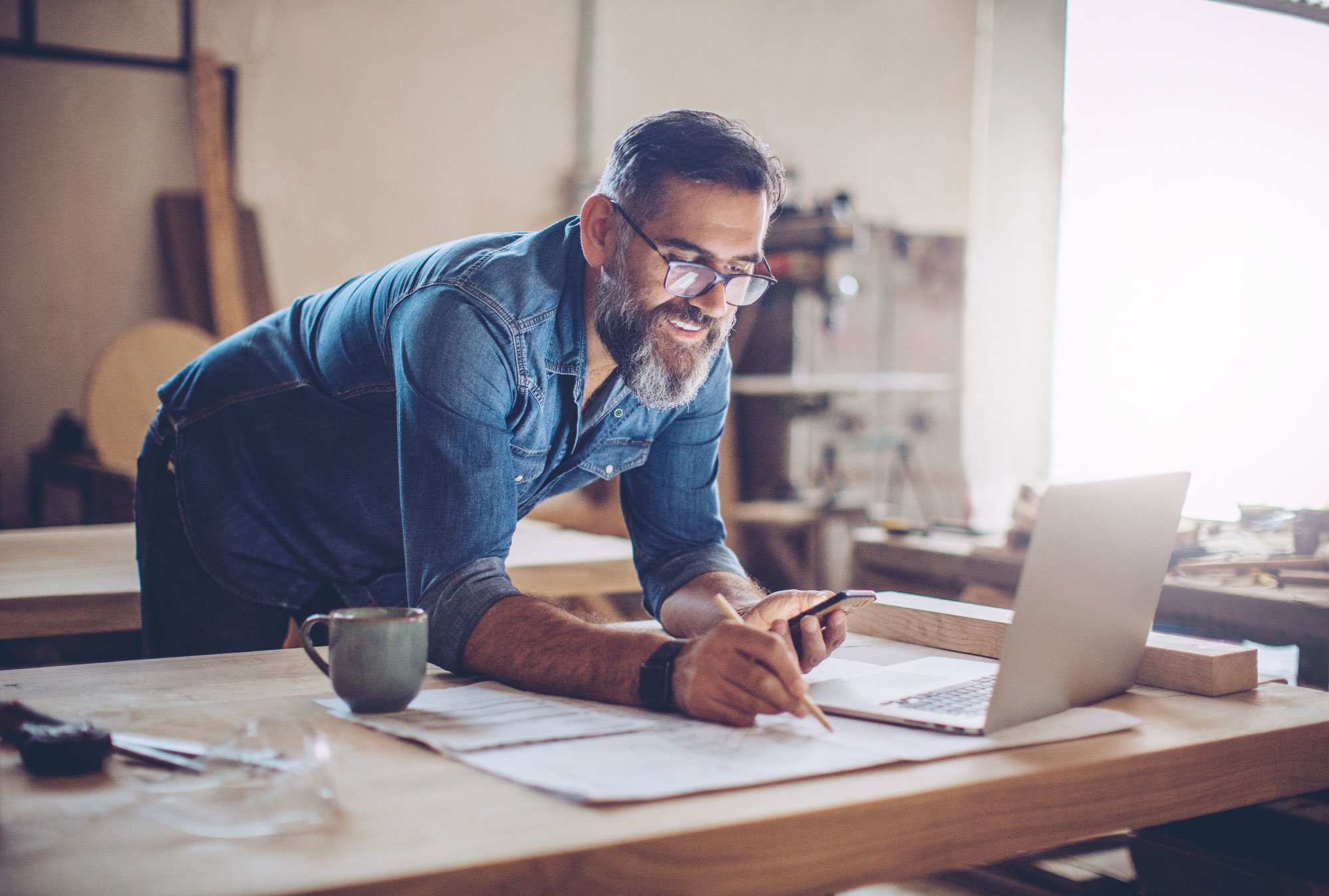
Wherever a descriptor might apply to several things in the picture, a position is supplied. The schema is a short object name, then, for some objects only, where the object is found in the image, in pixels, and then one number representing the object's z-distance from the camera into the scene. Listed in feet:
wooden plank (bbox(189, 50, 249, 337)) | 16.26
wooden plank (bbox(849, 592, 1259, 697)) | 4.29
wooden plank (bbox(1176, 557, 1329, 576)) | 7.72
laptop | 3.47
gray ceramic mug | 3.54
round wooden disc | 15.08
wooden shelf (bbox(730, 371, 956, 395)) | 19.65
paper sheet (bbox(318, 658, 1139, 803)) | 2.96
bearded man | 4.19
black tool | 2.98
